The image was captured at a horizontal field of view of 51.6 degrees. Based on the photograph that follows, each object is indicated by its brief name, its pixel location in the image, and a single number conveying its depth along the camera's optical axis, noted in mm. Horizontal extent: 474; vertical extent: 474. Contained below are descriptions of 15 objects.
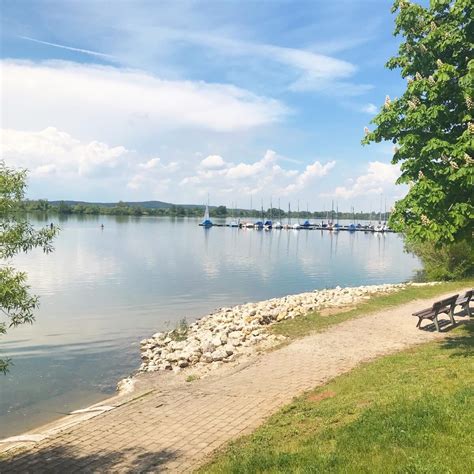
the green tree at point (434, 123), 9664
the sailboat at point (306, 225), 173325
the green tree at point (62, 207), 185025
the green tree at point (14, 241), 6438
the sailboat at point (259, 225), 165625
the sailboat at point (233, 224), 173450
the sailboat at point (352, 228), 166438
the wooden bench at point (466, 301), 17891
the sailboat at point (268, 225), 159888
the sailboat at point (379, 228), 154875
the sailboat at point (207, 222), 156125
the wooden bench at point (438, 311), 15702
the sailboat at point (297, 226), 170350
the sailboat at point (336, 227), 163350
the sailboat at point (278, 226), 166688
